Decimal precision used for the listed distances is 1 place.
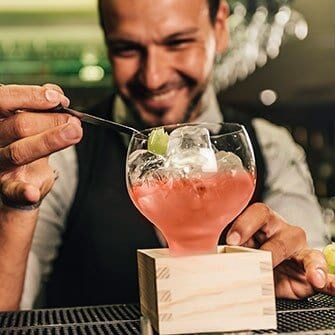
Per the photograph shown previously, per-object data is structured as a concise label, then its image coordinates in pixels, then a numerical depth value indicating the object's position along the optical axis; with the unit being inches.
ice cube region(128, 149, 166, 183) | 40.3
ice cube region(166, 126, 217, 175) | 39.7
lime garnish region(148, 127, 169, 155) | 39.8
